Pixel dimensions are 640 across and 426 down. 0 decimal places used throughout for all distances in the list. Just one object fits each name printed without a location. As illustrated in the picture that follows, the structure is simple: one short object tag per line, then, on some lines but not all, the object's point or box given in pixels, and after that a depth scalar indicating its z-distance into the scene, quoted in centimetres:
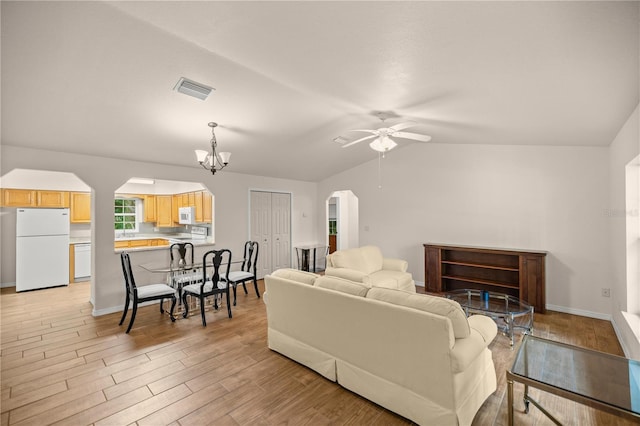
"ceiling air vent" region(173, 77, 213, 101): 262
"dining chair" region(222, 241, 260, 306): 441
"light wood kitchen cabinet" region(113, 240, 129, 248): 657
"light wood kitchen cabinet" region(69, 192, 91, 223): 618
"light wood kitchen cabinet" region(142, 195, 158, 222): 743
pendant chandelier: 345
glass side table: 150
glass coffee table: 320
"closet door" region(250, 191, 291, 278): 619
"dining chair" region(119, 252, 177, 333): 346
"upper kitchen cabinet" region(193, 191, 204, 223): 585
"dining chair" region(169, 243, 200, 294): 412
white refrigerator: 527
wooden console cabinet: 420
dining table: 398
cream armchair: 430
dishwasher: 606
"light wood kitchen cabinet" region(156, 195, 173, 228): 718
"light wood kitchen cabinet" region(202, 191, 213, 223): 554
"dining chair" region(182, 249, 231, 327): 372
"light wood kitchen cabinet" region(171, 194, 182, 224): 692
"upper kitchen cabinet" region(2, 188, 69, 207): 551
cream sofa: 178
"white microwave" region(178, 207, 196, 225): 613
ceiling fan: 332
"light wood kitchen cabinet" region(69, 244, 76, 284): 600
